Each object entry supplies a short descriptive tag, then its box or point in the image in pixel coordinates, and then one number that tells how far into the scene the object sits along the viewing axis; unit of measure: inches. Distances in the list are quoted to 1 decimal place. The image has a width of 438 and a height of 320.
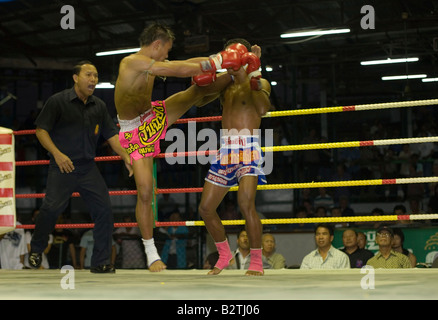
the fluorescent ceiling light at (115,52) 402.7
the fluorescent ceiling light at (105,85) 479.5
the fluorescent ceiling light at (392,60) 453.7
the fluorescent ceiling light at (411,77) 505.7
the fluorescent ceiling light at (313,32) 377.7
